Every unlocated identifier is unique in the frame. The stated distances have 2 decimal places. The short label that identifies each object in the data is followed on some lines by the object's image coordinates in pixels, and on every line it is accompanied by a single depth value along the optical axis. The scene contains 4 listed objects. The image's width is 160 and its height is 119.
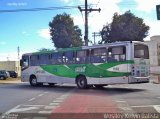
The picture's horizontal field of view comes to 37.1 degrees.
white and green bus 14.75
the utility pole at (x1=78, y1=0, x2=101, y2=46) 24.09
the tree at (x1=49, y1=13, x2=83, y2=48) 46.78
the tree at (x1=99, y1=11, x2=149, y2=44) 44.91
